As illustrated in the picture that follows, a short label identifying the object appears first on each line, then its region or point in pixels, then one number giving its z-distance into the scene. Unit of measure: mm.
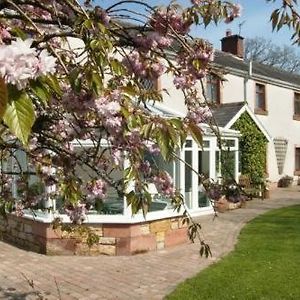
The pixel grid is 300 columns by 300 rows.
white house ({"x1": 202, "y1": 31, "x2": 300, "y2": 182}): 17841
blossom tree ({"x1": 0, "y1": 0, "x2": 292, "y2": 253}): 1035
